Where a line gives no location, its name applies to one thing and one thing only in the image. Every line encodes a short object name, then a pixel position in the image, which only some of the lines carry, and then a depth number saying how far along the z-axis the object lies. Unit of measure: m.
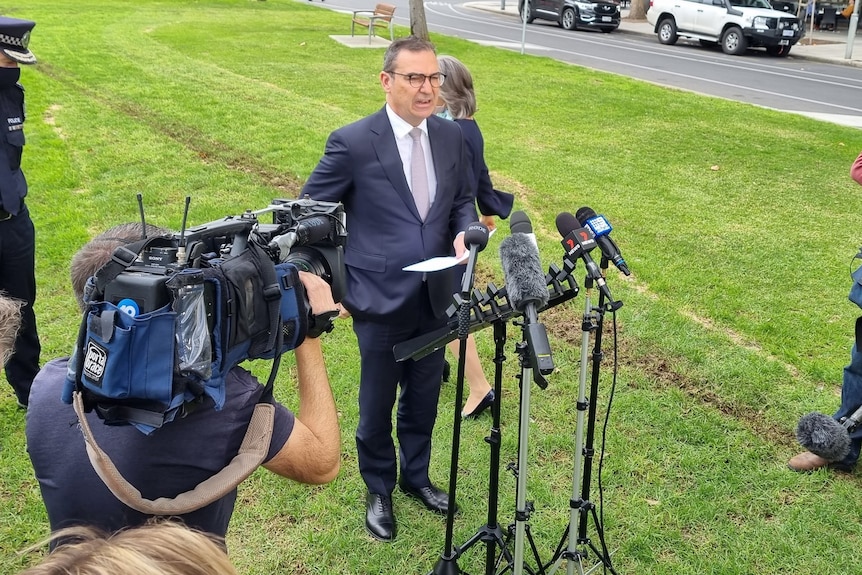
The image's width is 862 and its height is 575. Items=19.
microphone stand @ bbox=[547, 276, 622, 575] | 2.77
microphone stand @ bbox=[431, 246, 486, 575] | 2.37
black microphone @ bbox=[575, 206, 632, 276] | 2.72
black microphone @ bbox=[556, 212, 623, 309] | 2.58
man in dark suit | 3.37
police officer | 4.02
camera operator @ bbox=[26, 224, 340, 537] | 1.89
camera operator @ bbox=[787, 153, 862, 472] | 4.02
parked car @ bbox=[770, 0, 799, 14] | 22.59
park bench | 18.81
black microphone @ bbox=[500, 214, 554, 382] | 2.18
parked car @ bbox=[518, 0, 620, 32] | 25.06
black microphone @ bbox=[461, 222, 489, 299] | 2.39
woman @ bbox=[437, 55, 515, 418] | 4.00
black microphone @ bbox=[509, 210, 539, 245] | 2.48
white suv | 20.47
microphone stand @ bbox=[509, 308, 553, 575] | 2.21
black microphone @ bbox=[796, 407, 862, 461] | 3.92
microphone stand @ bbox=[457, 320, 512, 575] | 2.57
